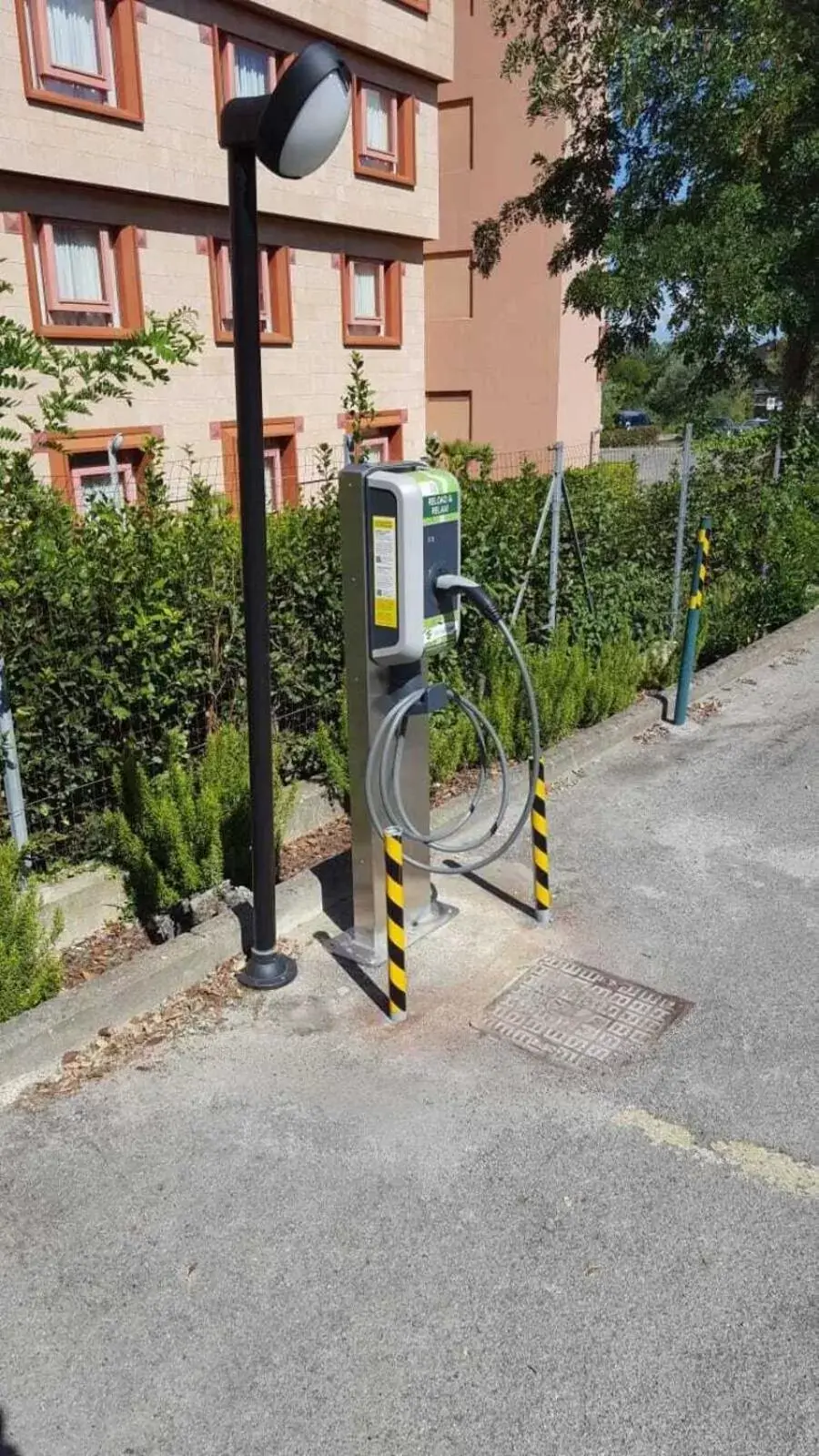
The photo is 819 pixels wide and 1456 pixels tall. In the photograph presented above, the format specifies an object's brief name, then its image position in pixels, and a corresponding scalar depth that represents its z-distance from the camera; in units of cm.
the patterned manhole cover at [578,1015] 392
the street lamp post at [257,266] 320
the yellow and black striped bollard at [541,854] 470
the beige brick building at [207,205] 1364
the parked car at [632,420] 5578
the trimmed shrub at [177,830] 480
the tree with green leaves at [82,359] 361
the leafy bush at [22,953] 385
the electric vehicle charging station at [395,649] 392
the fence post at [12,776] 429
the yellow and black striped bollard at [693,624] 702
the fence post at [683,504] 862
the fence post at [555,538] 716
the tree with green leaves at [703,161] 1082
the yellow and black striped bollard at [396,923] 401
